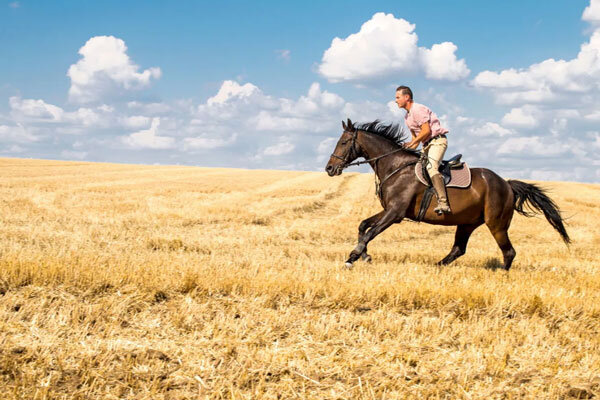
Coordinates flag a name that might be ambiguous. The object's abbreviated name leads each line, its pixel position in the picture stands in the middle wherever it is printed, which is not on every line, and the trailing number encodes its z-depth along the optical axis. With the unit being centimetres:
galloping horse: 955
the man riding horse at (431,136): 932
